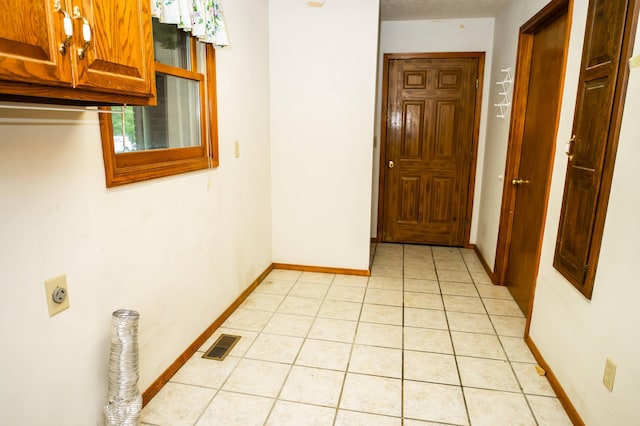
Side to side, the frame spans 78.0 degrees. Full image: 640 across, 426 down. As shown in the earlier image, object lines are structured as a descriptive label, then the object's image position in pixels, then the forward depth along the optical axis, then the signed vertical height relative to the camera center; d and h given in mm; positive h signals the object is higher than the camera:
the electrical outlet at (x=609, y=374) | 1519 -913
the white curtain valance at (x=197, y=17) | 1776 +526
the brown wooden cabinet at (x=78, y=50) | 850 +185
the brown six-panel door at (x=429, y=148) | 4230 -170
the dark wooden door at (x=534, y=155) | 2559 -149
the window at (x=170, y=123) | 1695 +23
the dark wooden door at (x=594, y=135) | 1575 +1
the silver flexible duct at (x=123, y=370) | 1511 -929
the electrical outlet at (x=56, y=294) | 1357 -580
